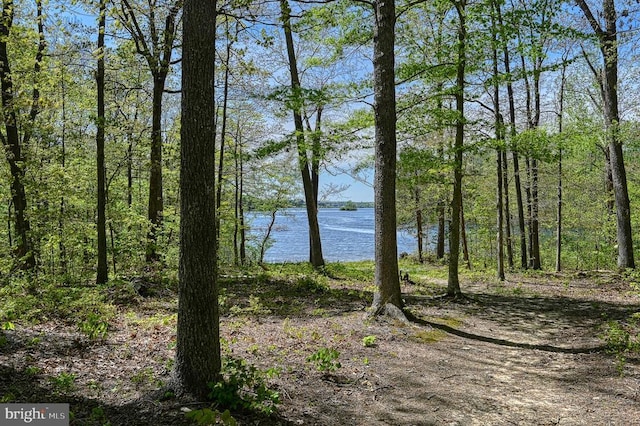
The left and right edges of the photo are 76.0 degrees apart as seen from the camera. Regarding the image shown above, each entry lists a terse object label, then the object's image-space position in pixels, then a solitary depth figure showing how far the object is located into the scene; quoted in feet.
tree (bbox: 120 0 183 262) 33.35
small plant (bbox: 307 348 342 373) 15.58
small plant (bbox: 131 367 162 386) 13.42
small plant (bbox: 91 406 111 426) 10.43
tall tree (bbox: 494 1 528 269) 41.68
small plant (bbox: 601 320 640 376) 17.53
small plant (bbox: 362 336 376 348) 19.17
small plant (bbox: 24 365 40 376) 13.42
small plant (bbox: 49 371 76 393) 12.49
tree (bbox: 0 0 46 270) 27.09
